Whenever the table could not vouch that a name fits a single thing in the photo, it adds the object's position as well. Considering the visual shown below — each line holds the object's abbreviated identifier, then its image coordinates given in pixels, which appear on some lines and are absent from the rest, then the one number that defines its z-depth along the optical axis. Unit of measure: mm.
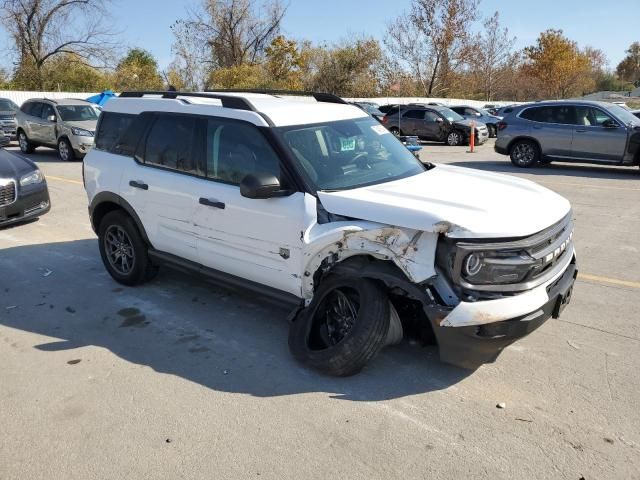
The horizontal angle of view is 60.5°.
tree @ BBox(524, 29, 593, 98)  55344
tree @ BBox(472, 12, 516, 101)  47312
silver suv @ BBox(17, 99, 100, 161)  15078
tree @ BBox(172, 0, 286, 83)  41938
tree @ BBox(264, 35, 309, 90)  41156
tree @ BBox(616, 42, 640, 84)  81688
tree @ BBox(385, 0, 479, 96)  41844
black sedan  7734
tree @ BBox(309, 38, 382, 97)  41656
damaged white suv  3209
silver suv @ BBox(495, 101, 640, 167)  12320
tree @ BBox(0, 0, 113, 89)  35750
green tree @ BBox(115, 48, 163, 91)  39375
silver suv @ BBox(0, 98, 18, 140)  18816
